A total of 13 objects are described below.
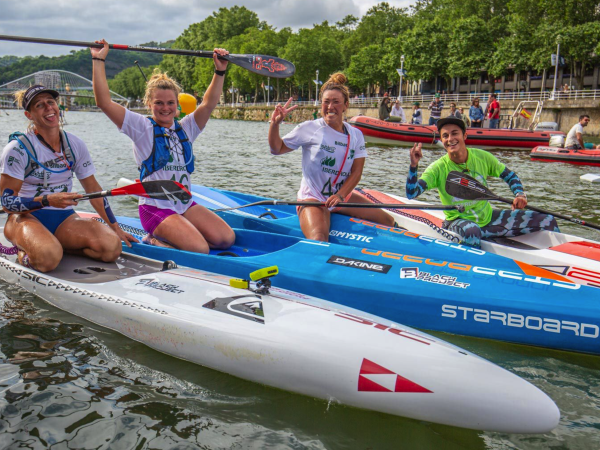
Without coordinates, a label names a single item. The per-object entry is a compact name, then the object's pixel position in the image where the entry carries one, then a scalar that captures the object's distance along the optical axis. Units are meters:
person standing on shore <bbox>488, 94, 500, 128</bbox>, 22.67
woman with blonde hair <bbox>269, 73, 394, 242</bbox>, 4.94
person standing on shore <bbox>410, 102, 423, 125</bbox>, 22.90
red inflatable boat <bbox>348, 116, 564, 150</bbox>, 19.09
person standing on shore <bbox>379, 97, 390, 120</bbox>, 22.06
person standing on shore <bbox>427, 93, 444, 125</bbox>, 21.52
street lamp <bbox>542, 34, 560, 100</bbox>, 30.36
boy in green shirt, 4.98
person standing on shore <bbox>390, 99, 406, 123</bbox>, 22.42
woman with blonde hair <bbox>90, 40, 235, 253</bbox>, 4.46
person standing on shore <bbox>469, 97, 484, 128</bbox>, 22.32
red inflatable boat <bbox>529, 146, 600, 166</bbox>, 14.69
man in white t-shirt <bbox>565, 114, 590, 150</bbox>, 15.52
